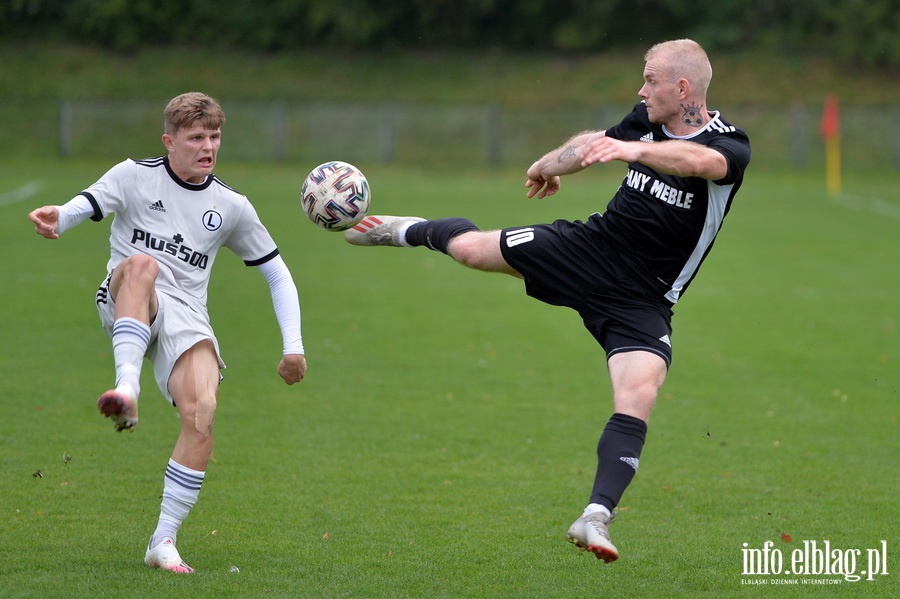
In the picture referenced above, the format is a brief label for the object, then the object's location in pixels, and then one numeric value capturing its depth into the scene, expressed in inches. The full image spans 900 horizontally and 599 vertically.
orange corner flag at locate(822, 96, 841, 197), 2664.9
